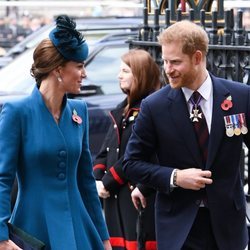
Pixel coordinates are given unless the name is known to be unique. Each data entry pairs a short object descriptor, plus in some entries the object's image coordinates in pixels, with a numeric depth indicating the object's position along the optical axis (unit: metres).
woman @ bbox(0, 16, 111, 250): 8.97
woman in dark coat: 12.04
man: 9.16
